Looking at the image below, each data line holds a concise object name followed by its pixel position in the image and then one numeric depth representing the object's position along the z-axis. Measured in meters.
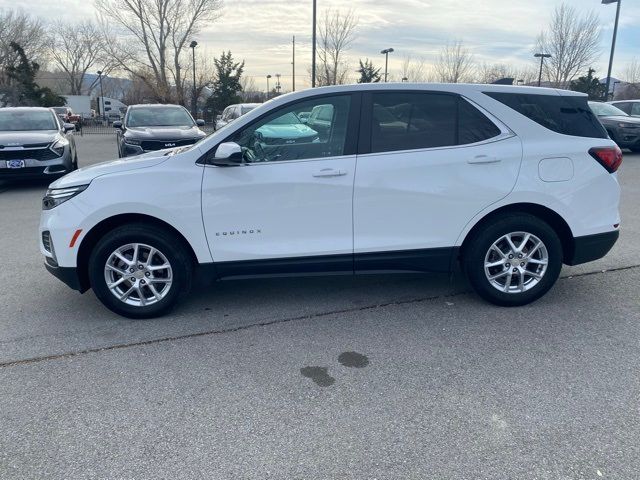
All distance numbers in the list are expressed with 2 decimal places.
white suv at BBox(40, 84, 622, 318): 4.11
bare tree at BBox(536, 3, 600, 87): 35.62
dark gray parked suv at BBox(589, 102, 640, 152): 16.14
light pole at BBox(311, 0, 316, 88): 18.28
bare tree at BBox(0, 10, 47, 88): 50.06
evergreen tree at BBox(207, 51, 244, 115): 37.00
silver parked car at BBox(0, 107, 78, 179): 10.09
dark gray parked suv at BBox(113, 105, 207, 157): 11.48
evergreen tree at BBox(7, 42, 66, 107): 37.28
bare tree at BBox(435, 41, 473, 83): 38.34
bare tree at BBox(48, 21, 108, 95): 68.39
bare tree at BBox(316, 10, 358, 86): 31.03
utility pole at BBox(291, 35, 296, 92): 44.92
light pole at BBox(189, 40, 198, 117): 38.00
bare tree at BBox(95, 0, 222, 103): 39.47
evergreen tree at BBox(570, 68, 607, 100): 34.81
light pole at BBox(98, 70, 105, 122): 53.19
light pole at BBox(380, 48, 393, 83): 33.22
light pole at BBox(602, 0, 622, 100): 22.91
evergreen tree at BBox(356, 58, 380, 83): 31.70
